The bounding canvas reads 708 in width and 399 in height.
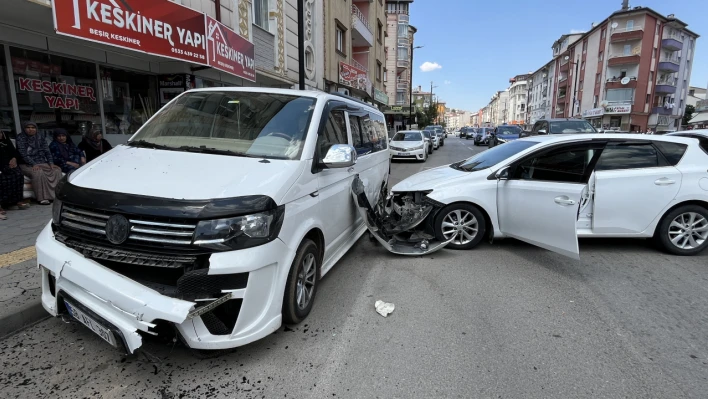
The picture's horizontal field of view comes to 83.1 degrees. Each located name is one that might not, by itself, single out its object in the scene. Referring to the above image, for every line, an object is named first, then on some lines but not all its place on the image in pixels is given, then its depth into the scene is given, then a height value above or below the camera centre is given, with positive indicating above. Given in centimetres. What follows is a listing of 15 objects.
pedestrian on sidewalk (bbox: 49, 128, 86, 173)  733 -45
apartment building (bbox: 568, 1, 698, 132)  5159 +830
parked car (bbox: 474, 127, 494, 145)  3504 -46
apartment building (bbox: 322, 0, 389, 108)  2005 +530
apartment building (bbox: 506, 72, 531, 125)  11624 +980
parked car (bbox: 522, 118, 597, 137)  1464 +20
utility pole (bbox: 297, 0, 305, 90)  1050 +224
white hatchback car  498 -81
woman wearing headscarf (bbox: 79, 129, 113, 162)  806 -33
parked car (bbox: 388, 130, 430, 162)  1881 -83
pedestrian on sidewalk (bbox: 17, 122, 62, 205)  680 -60
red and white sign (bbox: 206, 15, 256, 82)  948 +200
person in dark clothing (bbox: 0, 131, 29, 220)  624 -79
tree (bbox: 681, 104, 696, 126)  7531 +367
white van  245 -71
